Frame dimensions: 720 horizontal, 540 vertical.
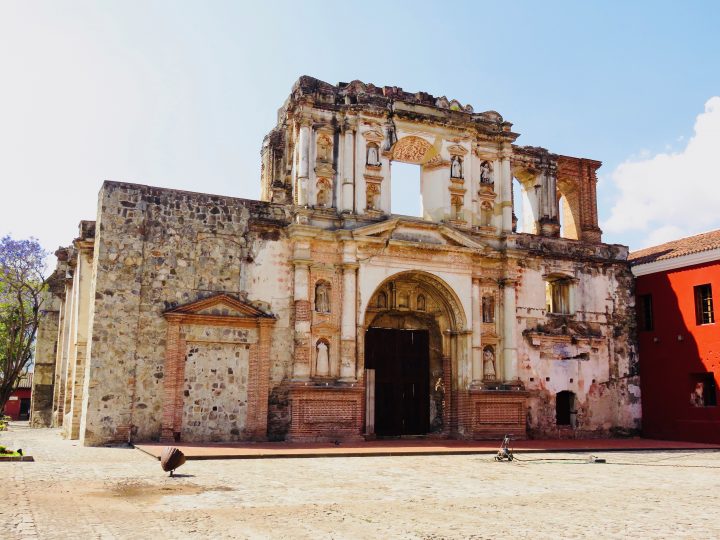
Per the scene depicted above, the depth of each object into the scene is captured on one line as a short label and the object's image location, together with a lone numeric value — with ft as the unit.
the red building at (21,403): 171.32
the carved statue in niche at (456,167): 79.87
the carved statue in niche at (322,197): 74.23
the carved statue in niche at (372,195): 75.92
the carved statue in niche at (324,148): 75.15
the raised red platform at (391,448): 55.67
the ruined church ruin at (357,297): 65.36
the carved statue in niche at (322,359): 69.98
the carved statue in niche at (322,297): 71.51
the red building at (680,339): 79.15
